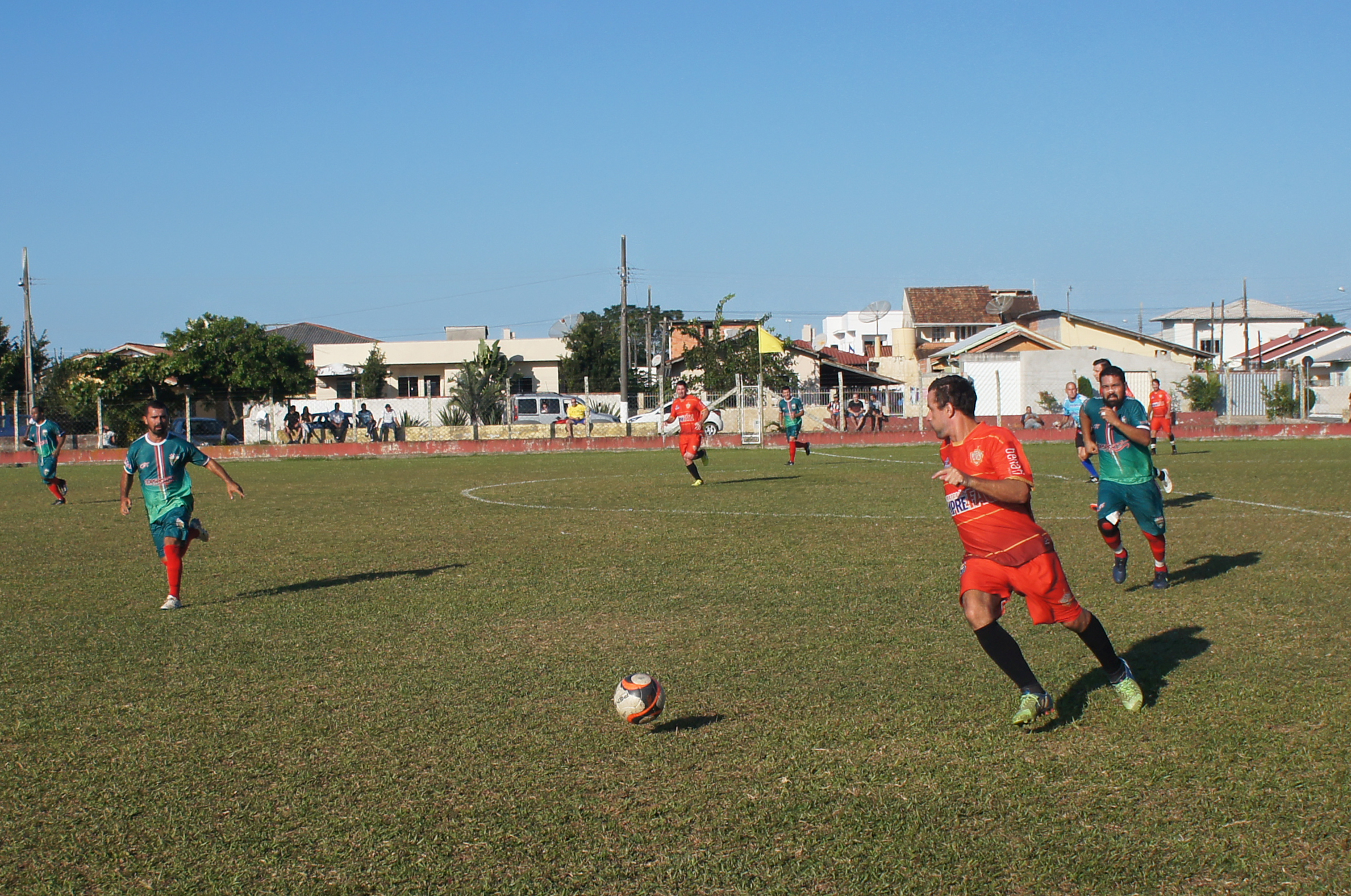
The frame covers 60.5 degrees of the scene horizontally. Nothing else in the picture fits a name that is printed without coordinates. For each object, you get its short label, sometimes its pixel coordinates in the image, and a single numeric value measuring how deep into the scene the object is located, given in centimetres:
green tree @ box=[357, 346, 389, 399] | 6612
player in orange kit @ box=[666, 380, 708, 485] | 2078
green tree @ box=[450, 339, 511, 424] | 4503
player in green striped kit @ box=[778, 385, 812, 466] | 2573
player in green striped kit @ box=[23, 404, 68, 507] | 1997
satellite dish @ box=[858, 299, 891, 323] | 9344
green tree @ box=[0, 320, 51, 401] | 5306
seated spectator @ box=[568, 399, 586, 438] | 4291
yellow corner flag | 4331
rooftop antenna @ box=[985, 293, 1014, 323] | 7894
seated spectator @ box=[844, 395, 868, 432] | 4131
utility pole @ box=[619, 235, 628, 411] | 4678
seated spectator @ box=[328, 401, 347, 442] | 3978
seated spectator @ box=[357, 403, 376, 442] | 4000
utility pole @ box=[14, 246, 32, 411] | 4766
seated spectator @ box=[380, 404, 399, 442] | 4106
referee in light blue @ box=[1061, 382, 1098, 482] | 1985
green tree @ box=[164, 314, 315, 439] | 5212
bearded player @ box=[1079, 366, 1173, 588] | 946
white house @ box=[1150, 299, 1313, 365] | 10281
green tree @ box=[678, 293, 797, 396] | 4978
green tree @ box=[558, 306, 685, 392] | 6838
